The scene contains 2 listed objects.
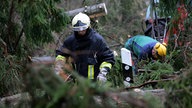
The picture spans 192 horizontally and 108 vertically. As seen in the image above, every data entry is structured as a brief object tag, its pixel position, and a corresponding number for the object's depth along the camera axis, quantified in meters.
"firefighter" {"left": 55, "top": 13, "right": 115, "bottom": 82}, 11.99
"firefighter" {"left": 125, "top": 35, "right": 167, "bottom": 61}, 15.72
